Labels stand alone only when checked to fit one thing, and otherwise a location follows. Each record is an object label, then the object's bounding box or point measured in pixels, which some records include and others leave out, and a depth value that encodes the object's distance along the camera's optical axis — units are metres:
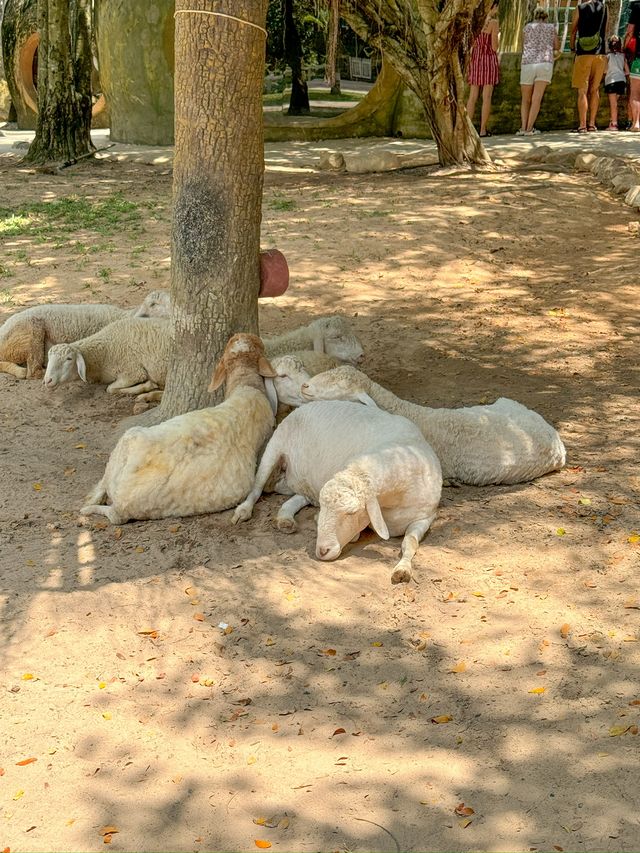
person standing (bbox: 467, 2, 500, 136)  14.11
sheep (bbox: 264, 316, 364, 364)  6.86
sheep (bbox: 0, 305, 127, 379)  7.36
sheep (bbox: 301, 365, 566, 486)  5.38
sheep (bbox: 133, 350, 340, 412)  5.79
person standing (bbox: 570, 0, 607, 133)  14.05
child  14.32
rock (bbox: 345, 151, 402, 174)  13.09
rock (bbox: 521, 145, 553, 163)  12.94
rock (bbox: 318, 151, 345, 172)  13.50
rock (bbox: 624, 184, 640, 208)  10.69
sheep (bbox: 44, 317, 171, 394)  7.11
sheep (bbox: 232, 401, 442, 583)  4.60
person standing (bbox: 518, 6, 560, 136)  13.83
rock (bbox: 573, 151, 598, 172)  12.27
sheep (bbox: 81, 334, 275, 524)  5.04
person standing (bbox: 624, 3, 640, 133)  14.02
